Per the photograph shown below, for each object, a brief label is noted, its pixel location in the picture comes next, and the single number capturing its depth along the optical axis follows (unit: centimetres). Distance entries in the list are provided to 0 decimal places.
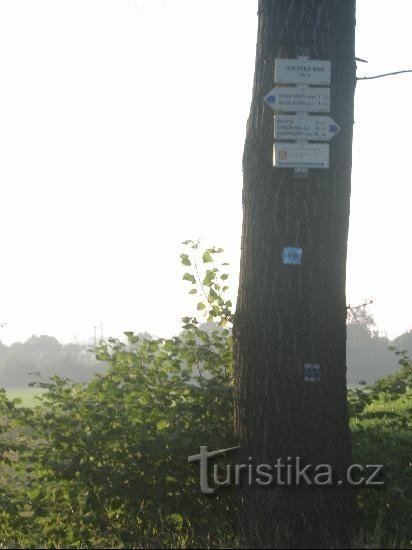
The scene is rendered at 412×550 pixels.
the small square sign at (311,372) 1218
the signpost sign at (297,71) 1274
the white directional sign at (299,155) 1251
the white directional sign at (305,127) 1268
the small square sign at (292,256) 1230
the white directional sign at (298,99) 1277
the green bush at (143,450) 1325
